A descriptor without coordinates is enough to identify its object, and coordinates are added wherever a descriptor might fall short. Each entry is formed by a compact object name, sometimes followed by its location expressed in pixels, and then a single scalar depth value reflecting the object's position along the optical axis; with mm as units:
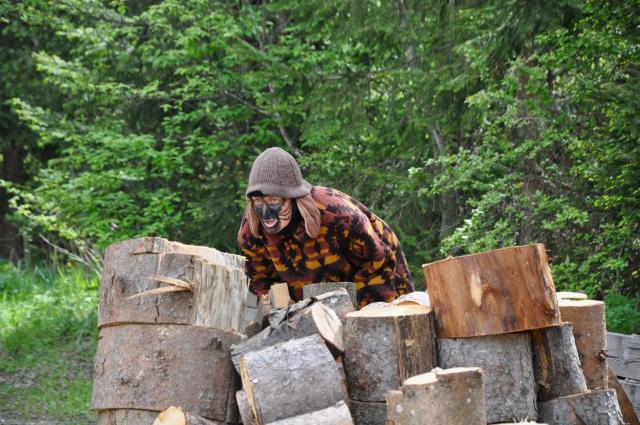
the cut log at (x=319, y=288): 9281
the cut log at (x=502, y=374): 7621
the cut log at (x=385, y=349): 7648
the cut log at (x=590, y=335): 8609
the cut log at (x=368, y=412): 7770
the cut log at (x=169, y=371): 7887
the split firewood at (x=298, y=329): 7805
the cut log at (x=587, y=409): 7699
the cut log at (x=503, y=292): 7461
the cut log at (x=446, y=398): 6691
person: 9680
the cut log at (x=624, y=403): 9094
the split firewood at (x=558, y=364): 7934
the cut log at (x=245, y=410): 7492
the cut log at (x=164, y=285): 7988
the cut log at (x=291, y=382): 7270
